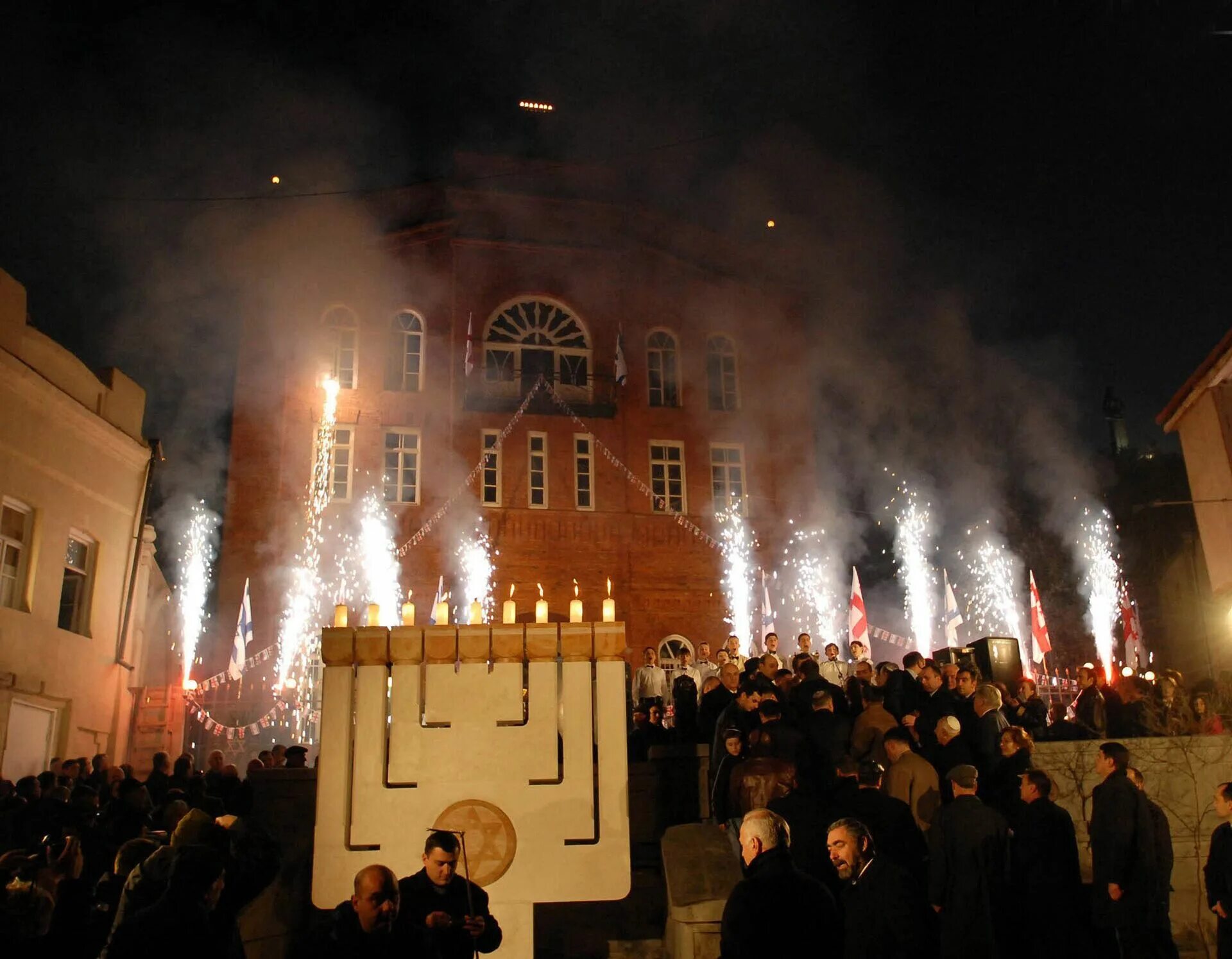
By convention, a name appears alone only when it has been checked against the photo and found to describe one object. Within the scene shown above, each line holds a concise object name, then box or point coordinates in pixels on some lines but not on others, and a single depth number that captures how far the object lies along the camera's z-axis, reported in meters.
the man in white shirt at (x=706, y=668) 15.96
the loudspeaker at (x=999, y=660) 13.13
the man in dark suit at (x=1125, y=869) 7.08
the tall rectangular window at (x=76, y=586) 16.17
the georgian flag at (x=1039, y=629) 20.22
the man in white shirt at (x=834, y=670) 13.84
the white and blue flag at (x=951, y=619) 23.53
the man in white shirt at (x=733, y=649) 13.91
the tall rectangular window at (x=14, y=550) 14.38
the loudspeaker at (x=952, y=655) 13.27
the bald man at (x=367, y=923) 4.58
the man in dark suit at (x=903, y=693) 10.71
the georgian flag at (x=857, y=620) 20.28
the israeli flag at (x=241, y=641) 22.62
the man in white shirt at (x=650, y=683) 14.61
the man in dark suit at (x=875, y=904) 4.79
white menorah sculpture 6.75
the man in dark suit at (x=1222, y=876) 6.66
